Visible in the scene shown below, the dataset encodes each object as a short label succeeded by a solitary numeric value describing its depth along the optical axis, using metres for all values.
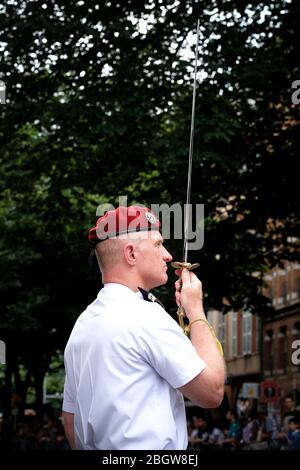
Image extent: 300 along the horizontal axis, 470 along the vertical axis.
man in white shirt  5.82
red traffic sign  48.73
